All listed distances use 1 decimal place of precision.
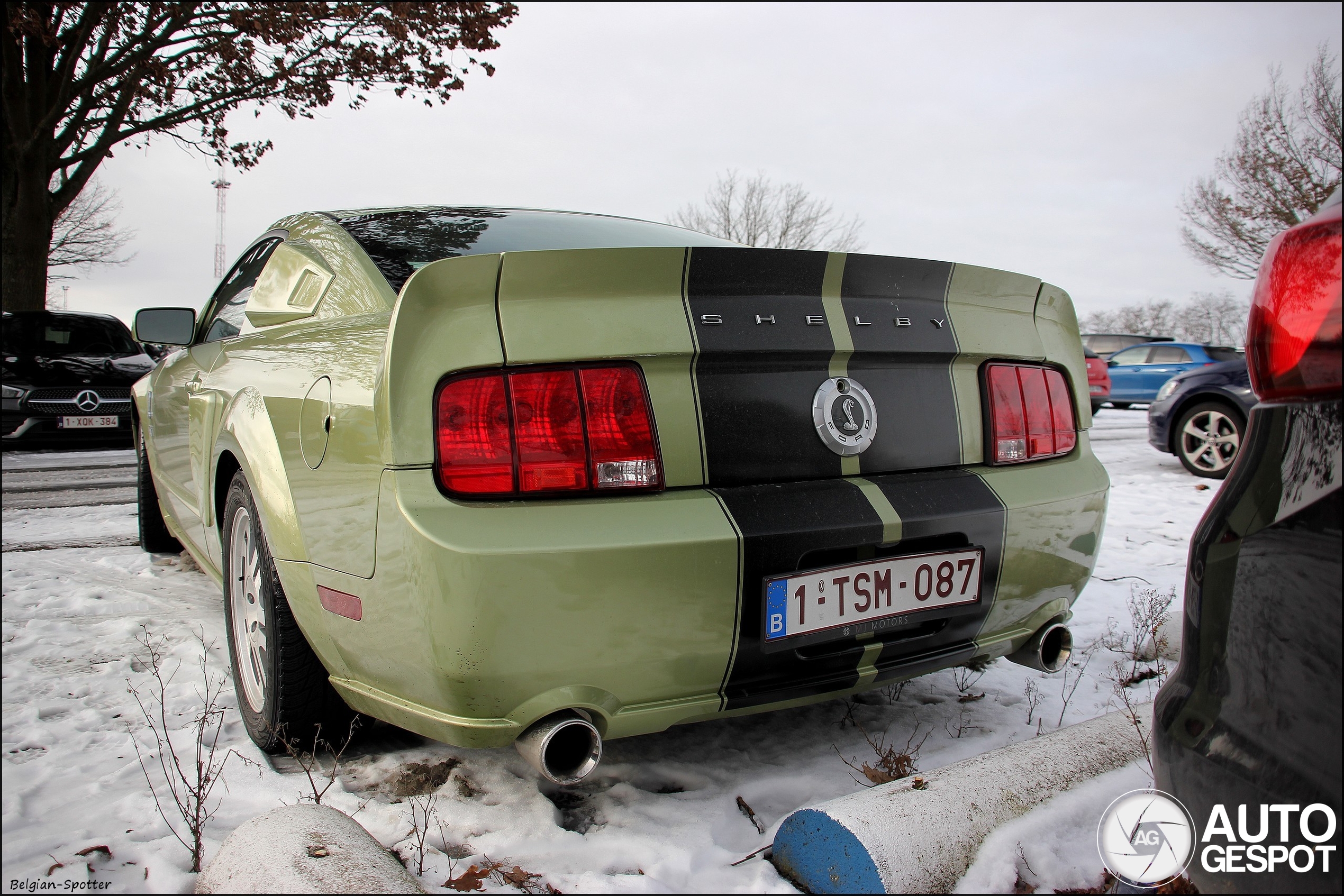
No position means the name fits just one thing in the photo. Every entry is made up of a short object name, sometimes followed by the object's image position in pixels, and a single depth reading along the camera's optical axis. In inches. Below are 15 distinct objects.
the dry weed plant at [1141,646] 106.8
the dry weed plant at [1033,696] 99.3
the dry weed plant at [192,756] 66.2
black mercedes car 339.0
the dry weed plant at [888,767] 77.9
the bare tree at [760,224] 1130.7
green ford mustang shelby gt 60.4
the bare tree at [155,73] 445.4
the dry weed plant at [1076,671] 102.6
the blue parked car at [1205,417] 286.2
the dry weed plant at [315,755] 75.7
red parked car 452.4
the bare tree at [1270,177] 703.7
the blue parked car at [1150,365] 644.1
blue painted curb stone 56.0
